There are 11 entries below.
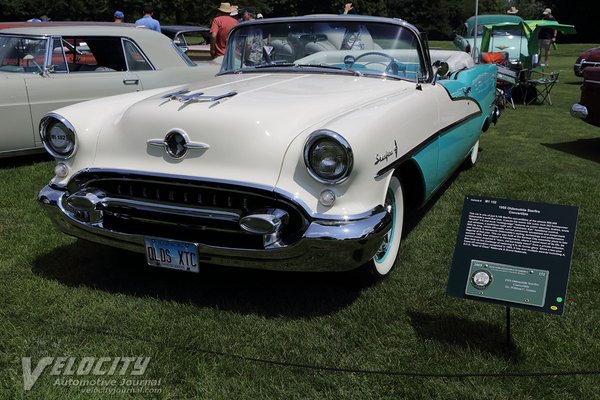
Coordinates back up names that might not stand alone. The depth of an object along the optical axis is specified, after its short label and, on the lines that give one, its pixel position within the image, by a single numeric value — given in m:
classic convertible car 2.62
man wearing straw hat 8.48
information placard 2.42
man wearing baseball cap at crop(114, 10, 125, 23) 11.43
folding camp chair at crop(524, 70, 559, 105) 9.98
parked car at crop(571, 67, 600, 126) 6.22
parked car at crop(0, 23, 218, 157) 5.62
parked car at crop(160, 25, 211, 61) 13.25
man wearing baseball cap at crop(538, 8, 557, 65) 14.02
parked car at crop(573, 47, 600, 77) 11.97
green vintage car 12.36
